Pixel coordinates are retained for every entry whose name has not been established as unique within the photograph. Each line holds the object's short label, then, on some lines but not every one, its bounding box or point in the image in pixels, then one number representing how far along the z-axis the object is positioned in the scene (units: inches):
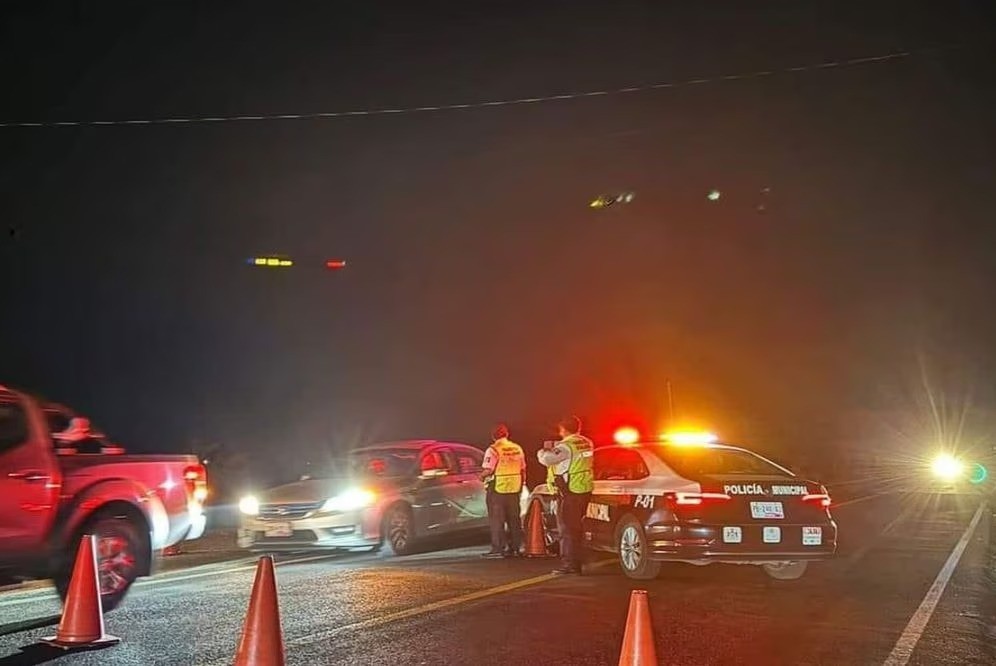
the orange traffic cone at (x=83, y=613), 262.2
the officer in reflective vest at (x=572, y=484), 428.1
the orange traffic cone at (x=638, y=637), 193.9
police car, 384.5
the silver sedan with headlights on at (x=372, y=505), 473.4
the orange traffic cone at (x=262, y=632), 200.8
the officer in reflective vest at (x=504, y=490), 484.1
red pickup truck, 289.7
